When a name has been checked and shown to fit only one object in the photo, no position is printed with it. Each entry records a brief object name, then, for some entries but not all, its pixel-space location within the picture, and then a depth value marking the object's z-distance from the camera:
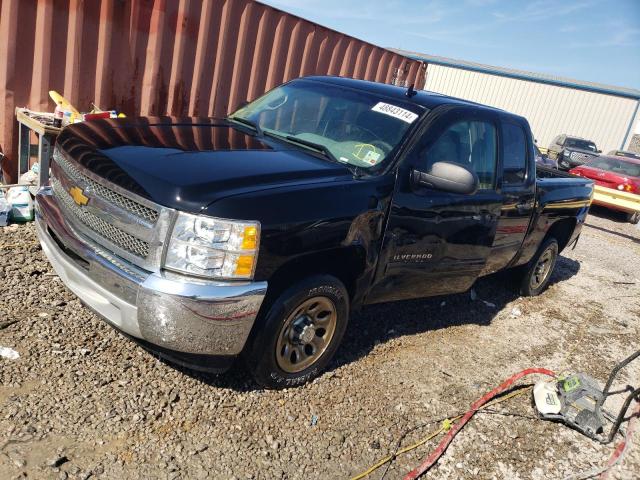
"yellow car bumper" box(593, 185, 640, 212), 11.90
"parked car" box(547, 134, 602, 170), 24.38
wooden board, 4.54
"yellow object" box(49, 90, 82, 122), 4.77
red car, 12.63
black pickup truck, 2.46
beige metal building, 29.06
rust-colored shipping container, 4.97
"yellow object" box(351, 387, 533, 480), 2.70
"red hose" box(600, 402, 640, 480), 3.07
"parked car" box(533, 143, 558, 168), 15.15
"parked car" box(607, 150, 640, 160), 24.13
